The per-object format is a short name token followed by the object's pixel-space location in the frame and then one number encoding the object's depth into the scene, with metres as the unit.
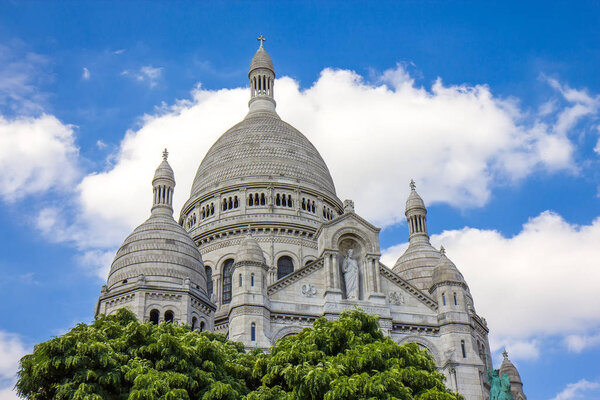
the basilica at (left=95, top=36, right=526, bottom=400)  41.56
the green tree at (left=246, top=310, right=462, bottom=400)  26.19
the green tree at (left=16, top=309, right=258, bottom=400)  25.25
